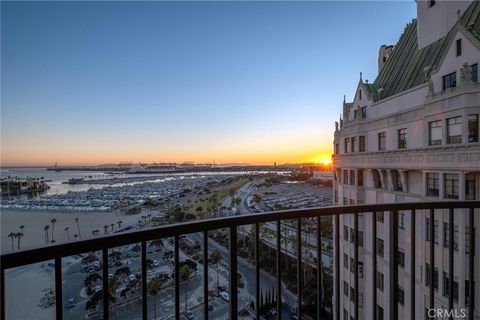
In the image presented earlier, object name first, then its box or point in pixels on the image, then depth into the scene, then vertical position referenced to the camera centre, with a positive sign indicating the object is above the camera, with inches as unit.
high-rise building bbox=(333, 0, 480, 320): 424.2 +24.9
